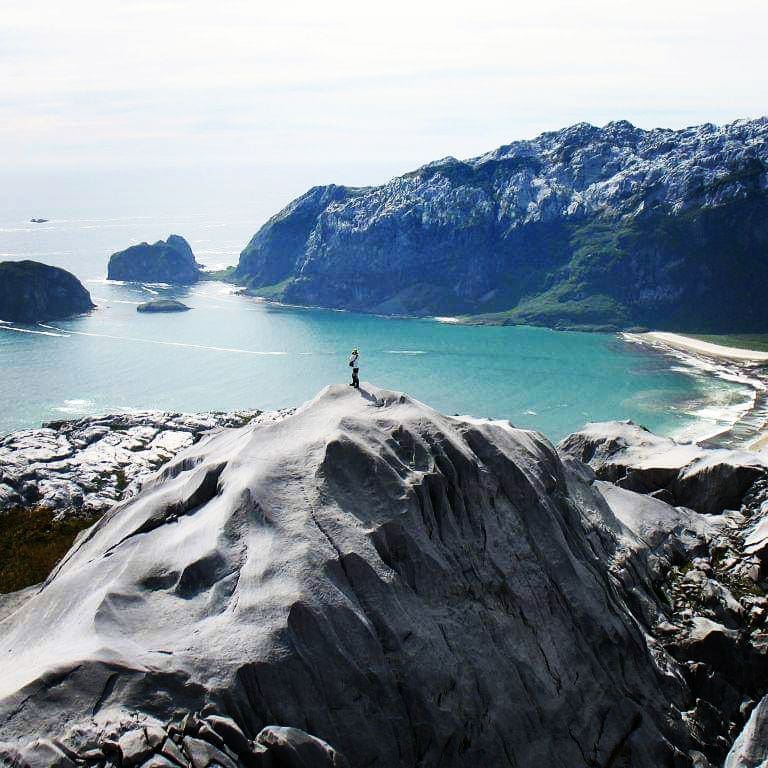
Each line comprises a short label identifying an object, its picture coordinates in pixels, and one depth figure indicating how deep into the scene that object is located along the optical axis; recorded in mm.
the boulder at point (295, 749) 25469
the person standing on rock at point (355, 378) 44438
